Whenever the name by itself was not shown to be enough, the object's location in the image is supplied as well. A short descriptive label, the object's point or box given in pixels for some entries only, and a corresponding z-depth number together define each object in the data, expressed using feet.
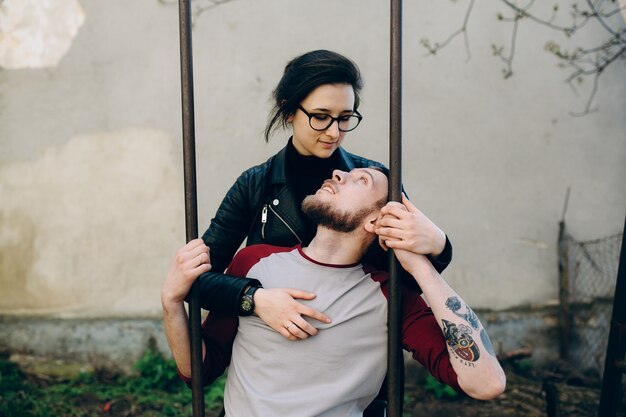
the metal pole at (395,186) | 5.32
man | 5.65
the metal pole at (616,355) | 7.01
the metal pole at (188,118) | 5.39
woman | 7.55
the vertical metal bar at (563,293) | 14.74
